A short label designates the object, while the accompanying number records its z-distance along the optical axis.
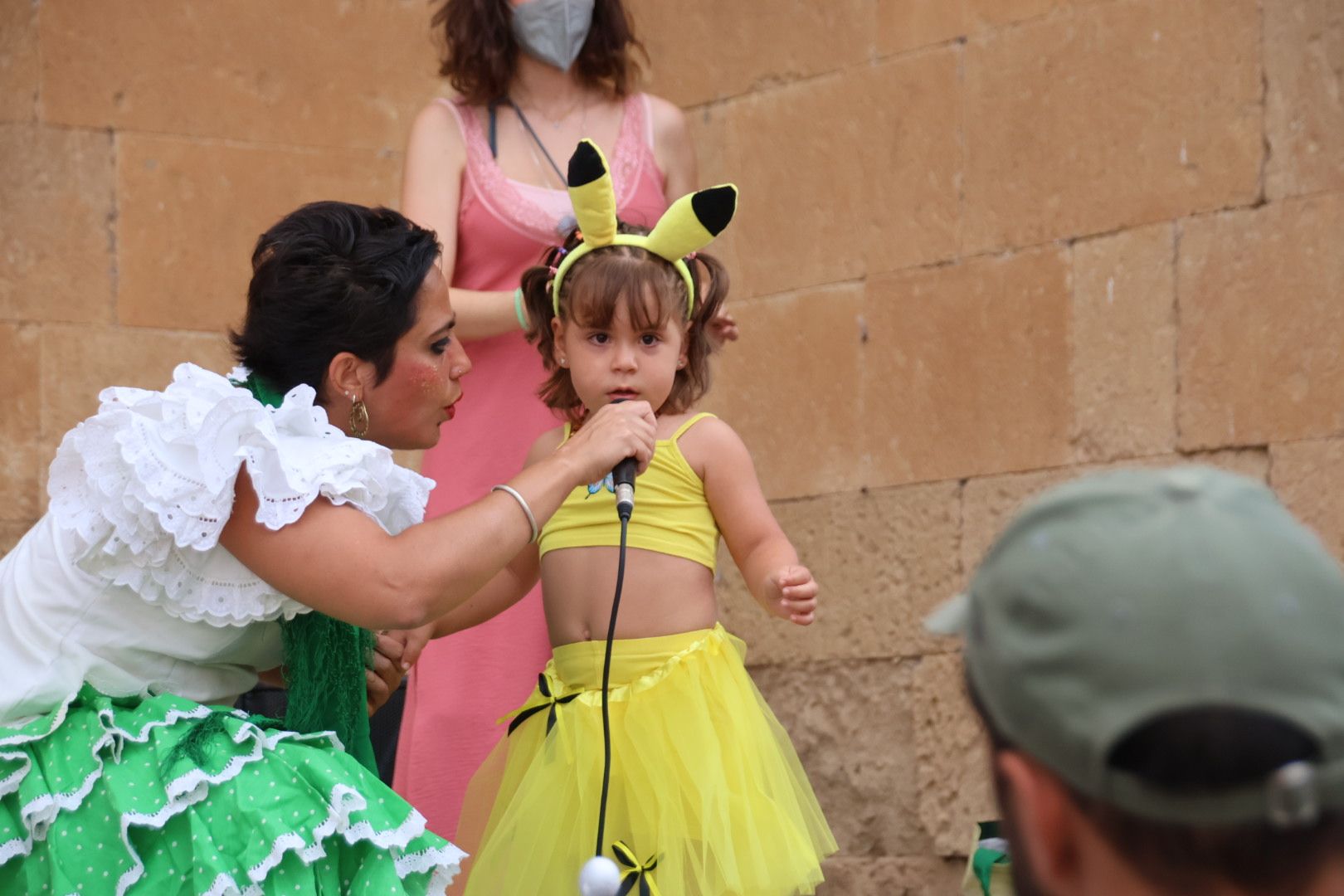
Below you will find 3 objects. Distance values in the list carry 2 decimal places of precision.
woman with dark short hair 4.30
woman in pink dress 6.63
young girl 5.23
